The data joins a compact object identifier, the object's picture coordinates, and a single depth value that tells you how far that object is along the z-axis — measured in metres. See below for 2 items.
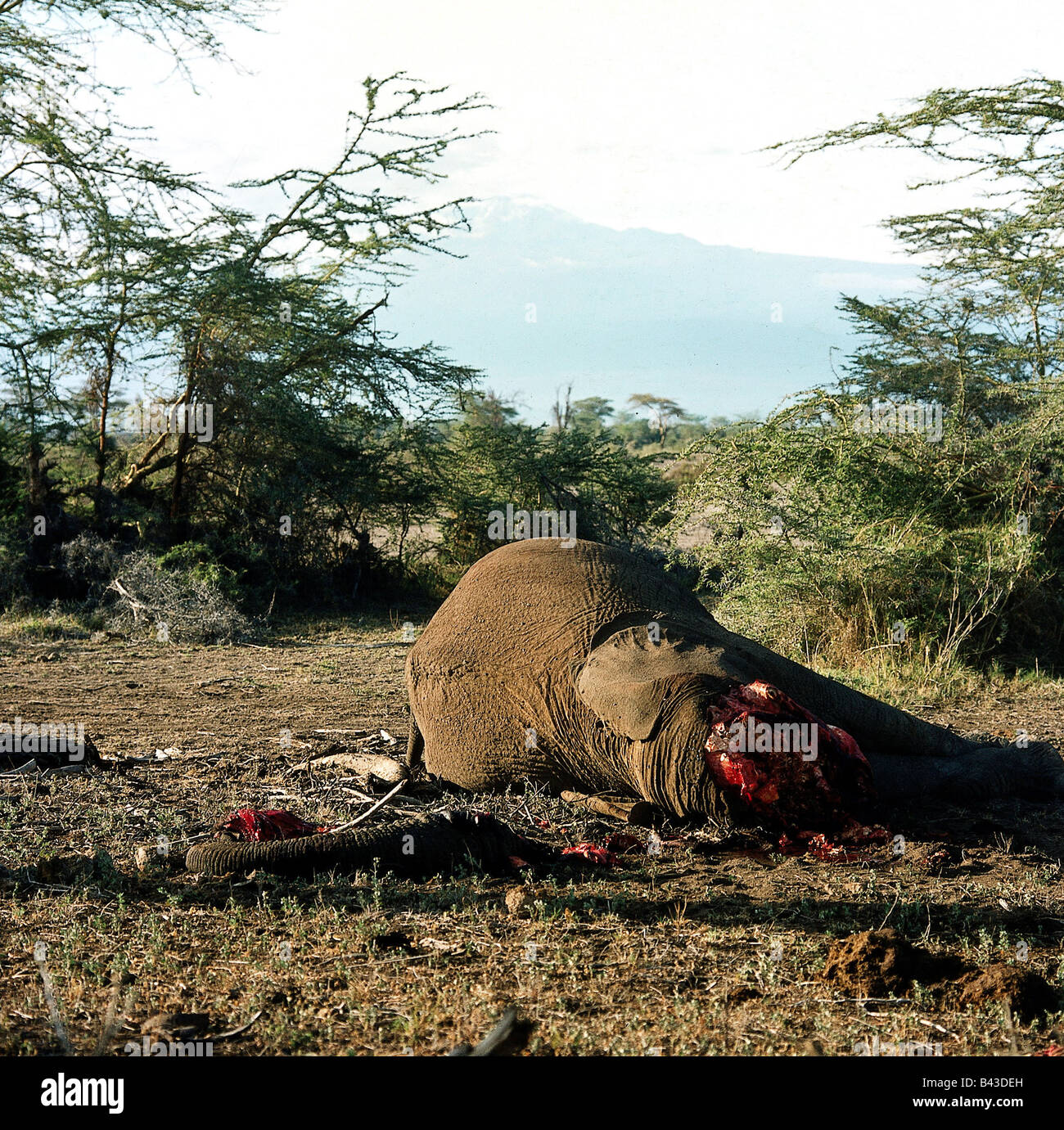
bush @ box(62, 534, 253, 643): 11.18
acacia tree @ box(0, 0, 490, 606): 13.06
